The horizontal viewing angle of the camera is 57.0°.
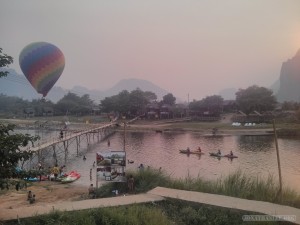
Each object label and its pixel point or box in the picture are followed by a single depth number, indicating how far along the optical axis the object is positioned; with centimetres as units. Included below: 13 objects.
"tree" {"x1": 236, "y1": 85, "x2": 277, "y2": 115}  7564
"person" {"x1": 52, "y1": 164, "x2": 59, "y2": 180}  2627
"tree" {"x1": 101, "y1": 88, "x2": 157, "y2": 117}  8983
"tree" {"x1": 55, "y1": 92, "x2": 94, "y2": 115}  10734
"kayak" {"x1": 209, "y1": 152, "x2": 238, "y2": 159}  3931
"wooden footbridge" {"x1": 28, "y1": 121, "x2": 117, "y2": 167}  3431
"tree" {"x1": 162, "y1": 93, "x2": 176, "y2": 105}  9968
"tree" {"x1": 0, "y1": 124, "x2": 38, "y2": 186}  858
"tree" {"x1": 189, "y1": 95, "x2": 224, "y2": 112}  8801
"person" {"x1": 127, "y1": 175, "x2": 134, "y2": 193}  1461
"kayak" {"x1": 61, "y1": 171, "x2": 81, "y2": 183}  2554
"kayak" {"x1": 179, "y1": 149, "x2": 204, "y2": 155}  4227
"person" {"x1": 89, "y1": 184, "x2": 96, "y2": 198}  1630
